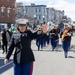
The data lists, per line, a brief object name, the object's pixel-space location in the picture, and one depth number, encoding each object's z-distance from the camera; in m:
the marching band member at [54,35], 11.16
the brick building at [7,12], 30.39
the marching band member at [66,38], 8.51
